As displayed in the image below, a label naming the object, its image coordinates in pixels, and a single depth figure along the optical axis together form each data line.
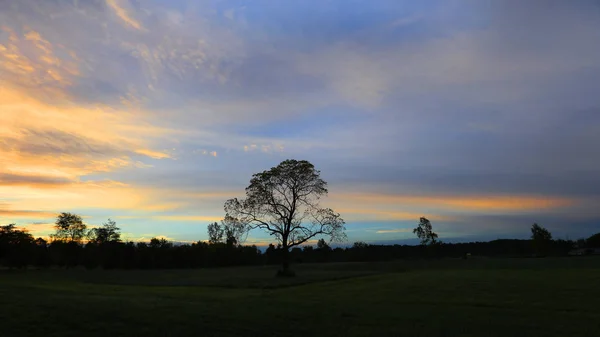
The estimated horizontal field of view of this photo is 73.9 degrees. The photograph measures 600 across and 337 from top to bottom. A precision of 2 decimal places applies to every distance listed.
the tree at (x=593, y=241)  122.44
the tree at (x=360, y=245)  144.30
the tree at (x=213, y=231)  140.34
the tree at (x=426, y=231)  103.75
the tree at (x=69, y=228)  117.12
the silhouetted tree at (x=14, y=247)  87.38
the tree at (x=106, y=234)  121.44
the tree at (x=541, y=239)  99.94
